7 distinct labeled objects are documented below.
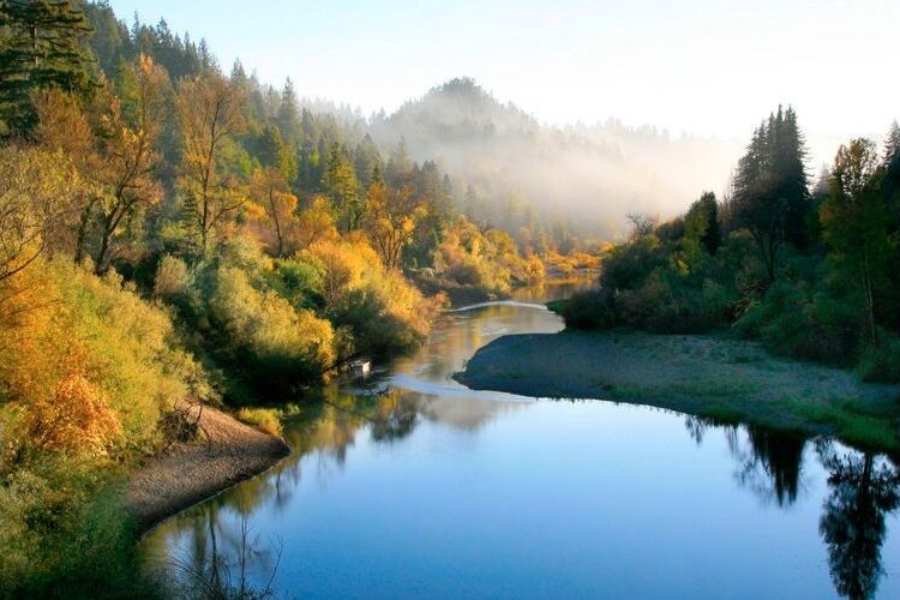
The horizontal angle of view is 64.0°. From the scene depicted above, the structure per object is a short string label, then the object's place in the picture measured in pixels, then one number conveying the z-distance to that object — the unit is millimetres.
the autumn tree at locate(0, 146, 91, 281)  19891
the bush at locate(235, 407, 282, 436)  29703
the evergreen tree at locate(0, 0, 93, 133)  44781
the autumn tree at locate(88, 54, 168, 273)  33500
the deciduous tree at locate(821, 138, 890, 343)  37281
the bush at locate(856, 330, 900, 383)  33388
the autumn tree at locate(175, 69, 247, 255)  40812
